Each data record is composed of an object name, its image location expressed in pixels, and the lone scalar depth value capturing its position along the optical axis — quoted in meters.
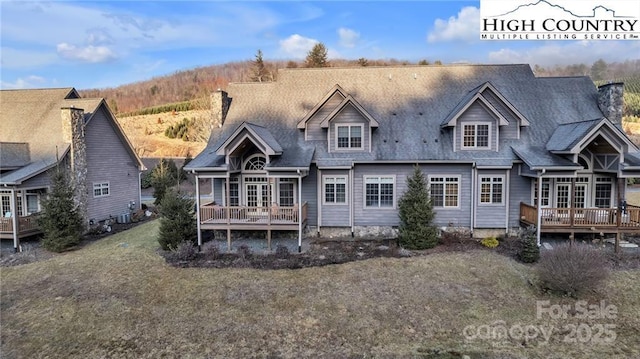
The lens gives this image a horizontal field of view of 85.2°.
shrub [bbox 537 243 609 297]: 9.82
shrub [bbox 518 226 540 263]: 12.44
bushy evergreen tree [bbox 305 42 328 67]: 51.75
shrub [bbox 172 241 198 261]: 13.43
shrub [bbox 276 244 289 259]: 13.51
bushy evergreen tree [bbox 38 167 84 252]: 15.19
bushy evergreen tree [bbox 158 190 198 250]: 14.53
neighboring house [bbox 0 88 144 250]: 16.55
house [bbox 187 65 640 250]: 14.37
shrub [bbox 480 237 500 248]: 14.22
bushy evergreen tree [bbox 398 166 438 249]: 13.85
